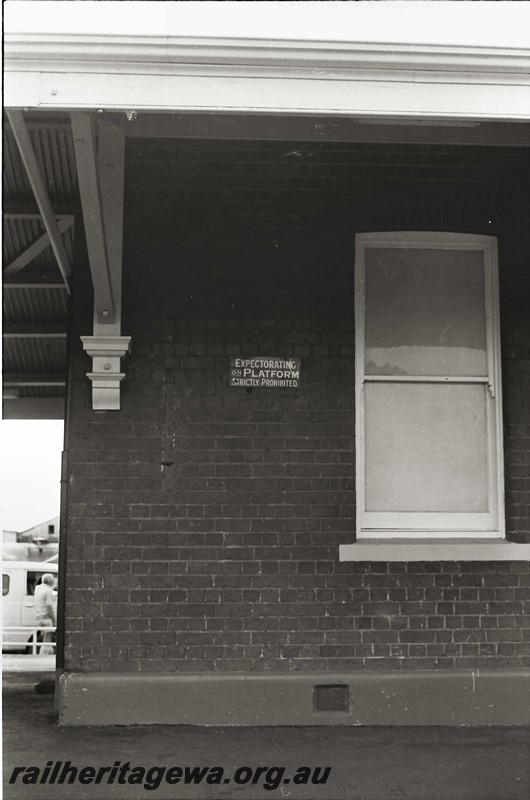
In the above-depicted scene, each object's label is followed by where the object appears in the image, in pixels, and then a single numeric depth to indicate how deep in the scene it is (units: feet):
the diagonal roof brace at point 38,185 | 13.01
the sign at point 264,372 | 20.31
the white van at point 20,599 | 40.37
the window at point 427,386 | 20.45
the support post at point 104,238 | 14.83
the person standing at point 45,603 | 40.11
